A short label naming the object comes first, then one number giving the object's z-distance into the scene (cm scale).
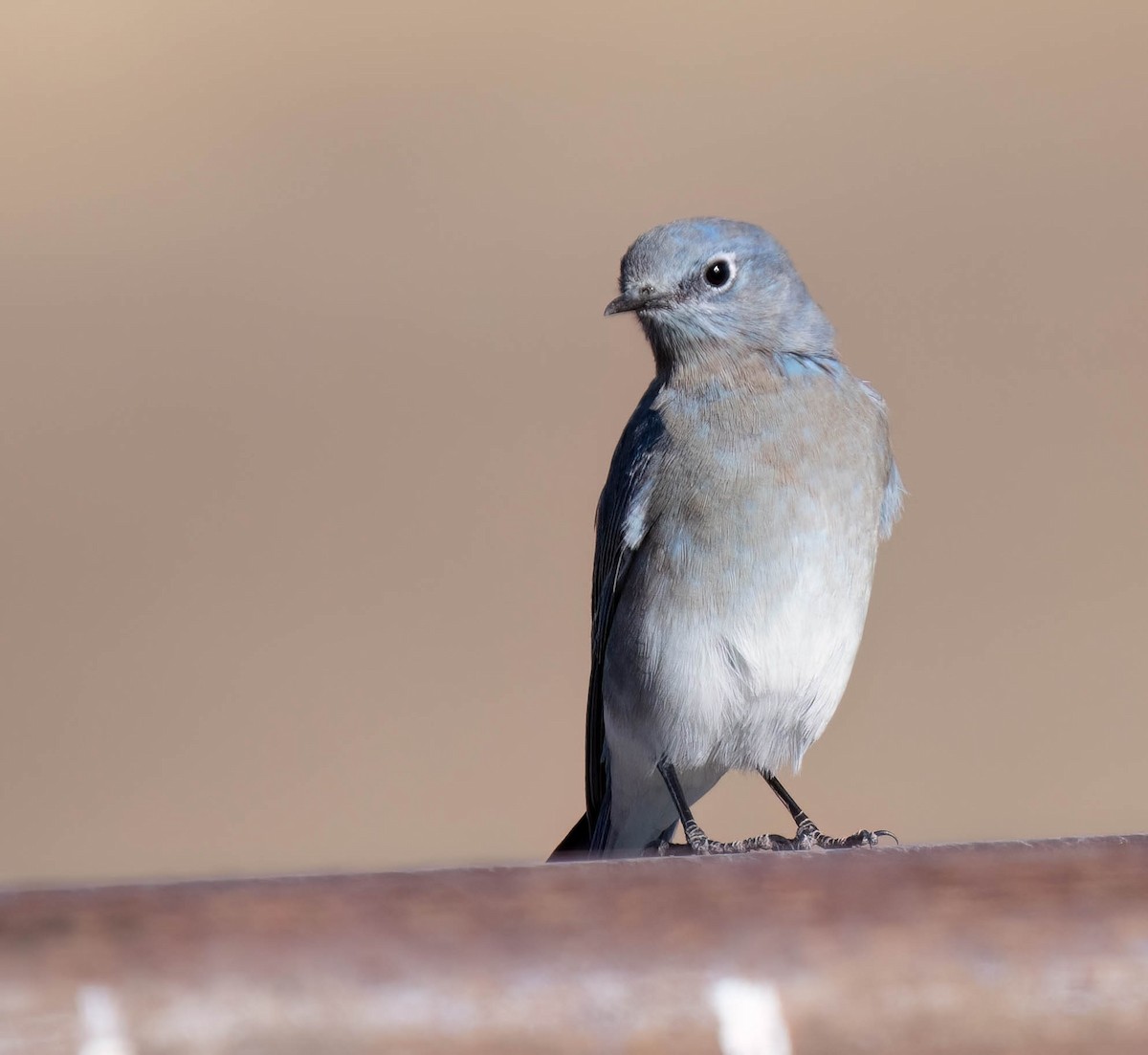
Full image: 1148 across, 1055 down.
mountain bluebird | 533
